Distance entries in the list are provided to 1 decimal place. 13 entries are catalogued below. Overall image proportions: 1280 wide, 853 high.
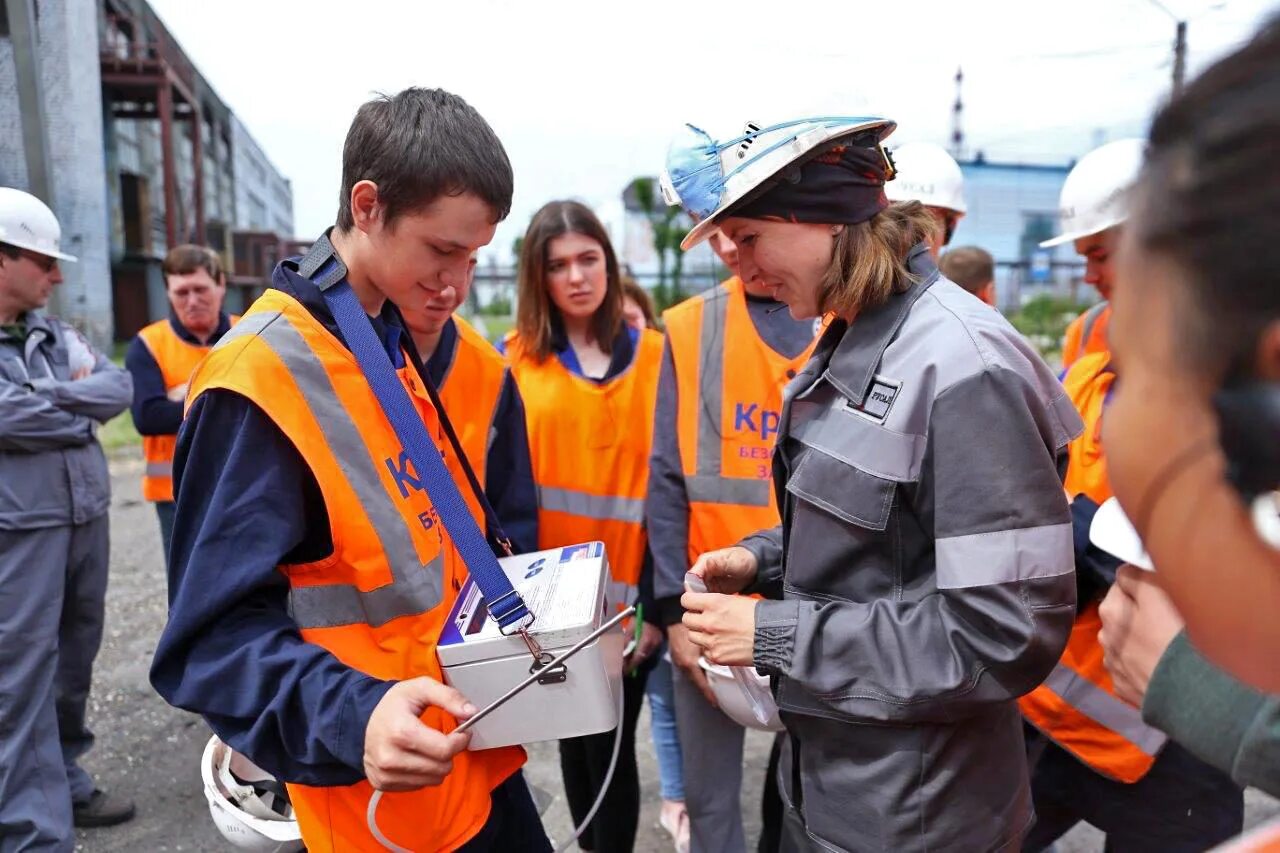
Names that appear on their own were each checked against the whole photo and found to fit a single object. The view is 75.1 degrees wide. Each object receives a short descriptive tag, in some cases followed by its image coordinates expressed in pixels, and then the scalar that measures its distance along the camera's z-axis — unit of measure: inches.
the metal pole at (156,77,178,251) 556.4
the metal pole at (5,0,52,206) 216.2
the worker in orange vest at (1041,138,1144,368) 102.7
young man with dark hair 50.6
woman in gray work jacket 51.1
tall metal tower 1118.0
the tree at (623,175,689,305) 818.2
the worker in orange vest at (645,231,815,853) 102.6
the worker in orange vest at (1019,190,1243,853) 75.7
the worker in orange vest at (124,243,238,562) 176.9
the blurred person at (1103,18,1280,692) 20.0
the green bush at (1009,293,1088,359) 771.4
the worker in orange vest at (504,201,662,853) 117.5
